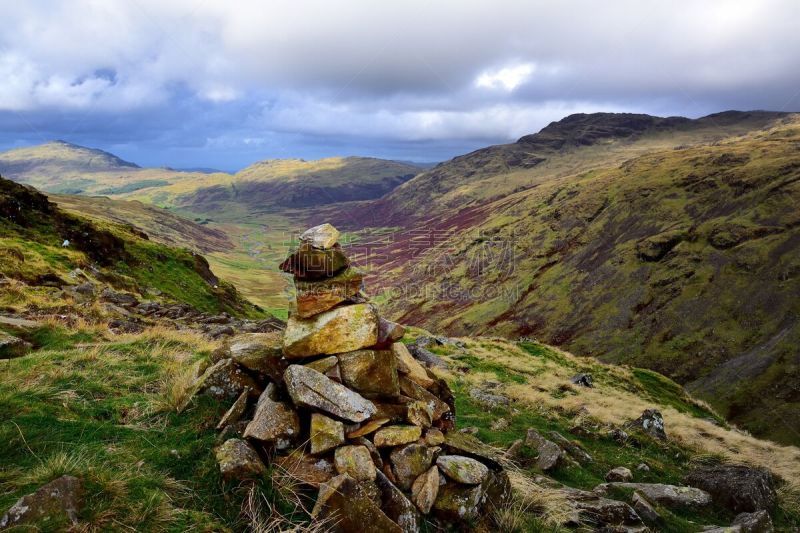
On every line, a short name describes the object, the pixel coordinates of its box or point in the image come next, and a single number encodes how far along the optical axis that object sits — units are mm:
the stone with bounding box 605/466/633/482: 13516
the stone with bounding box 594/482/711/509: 11969
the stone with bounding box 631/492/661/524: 10375
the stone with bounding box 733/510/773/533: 9830
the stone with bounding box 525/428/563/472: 12812
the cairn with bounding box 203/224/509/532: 7449
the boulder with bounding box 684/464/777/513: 12227
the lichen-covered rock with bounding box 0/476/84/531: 5250
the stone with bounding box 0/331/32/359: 12406
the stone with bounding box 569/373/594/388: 30942
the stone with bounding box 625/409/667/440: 20141
